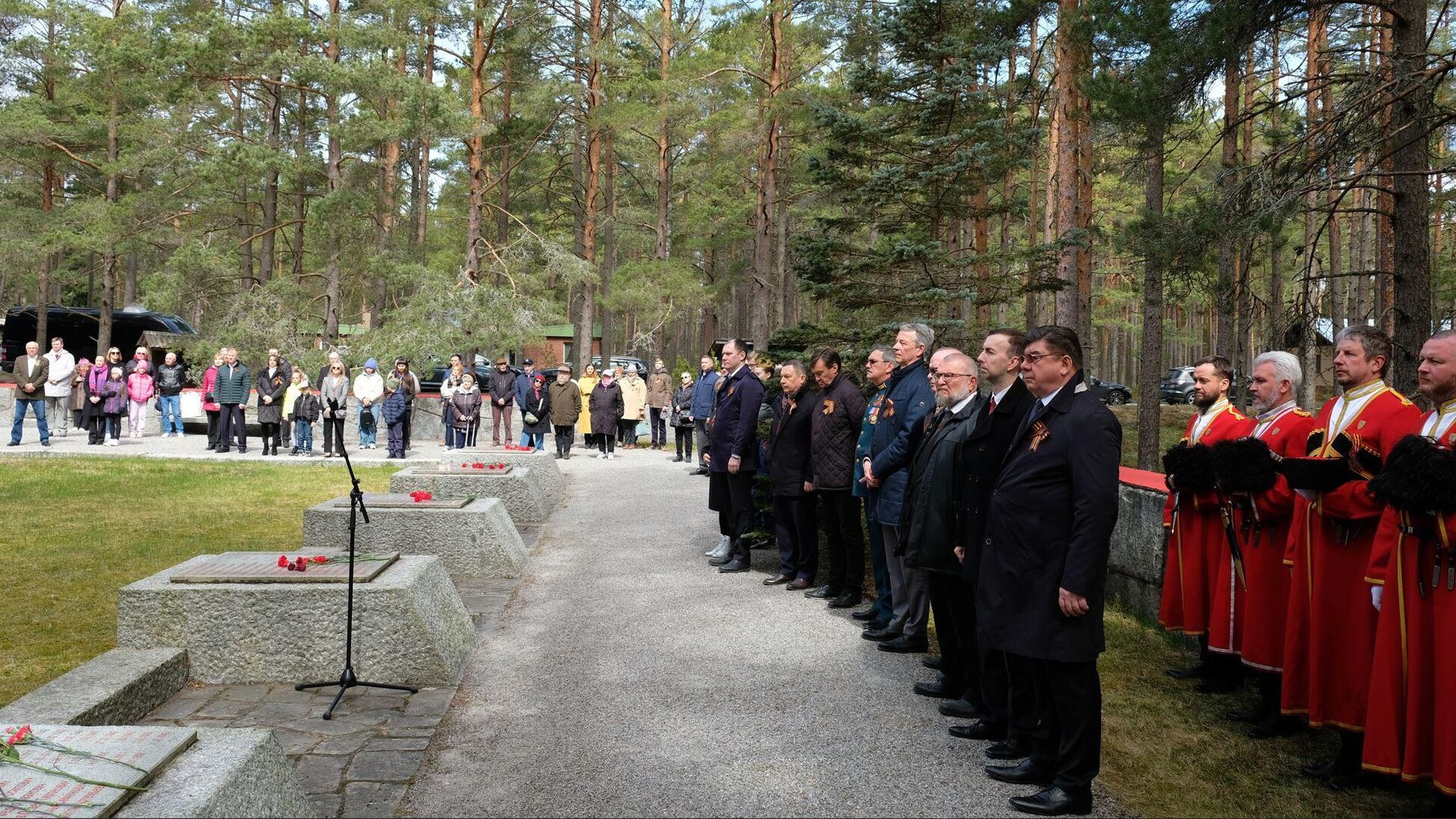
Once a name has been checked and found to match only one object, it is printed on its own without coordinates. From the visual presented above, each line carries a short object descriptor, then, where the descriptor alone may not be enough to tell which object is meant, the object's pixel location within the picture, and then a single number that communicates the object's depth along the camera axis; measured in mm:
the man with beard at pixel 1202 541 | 5891
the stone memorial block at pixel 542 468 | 13211
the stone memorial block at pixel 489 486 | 10789
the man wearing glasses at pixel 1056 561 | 4059
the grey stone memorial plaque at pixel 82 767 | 2824
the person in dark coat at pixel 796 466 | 8195
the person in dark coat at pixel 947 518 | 5359
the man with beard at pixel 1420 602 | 3854
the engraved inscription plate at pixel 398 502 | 8562
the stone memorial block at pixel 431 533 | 8328
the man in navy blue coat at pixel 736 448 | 8922
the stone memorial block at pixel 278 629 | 5508
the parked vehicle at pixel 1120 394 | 38562
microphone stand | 5277
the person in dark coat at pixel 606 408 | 19172
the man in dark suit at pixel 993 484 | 4750
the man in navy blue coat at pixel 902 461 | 6547
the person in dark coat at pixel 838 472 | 7664
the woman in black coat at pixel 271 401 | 17984
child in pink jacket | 20062
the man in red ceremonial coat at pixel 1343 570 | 4535
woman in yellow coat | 20516
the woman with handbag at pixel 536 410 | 19766
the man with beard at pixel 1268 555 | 5246
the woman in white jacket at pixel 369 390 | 19359
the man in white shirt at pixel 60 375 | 18781
